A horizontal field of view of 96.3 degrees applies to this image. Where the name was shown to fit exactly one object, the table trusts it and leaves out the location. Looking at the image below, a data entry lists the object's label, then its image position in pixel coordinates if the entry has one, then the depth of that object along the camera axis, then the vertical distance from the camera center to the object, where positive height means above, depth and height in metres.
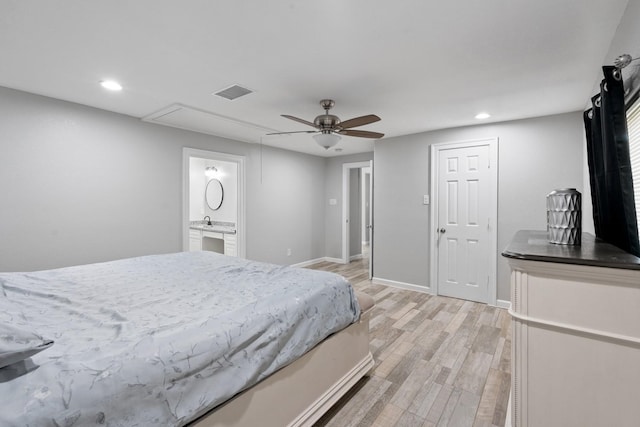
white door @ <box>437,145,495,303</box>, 3.74 -0.10
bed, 0.90 -0.53
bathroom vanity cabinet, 5.44 -0.55
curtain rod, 1.32 +0.73
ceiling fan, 2.73 +0.84
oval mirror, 5.77 +0.40
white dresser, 1.08 -0.50
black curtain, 1.38 +0.23
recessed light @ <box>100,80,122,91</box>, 2.46 +1.13
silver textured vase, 1.44 -0.01
